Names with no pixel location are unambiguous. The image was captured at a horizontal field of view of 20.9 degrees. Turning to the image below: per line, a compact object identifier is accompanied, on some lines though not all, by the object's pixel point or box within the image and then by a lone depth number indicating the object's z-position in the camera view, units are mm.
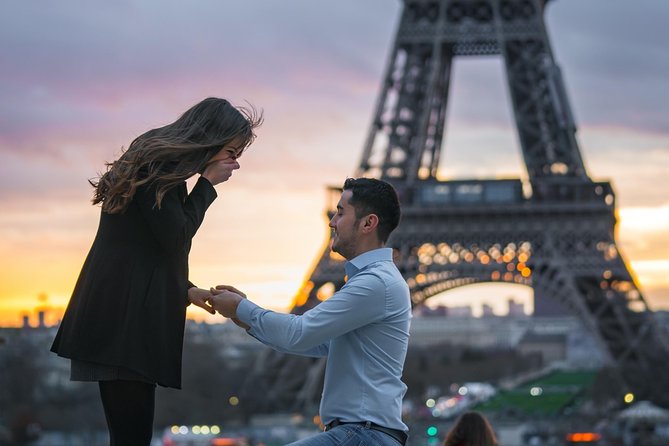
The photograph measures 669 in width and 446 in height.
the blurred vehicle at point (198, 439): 48656
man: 6422
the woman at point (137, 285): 6117
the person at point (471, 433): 9625
